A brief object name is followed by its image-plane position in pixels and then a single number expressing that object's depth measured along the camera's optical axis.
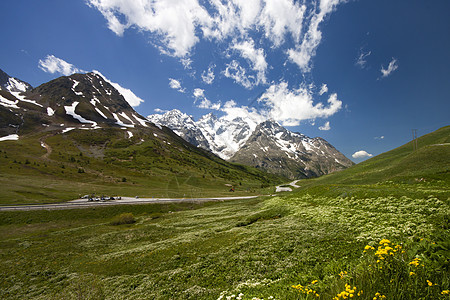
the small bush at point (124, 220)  52.16
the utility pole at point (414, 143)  85.93
